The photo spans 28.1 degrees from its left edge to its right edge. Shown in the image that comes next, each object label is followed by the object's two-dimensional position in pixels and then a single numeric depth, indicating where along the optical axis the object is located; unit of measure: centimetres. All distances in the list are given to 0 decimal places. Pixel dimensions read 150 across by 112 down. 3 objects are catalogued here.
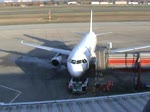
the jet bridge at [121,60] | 2849
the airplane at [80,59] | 2688
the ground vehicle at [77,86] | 2636
